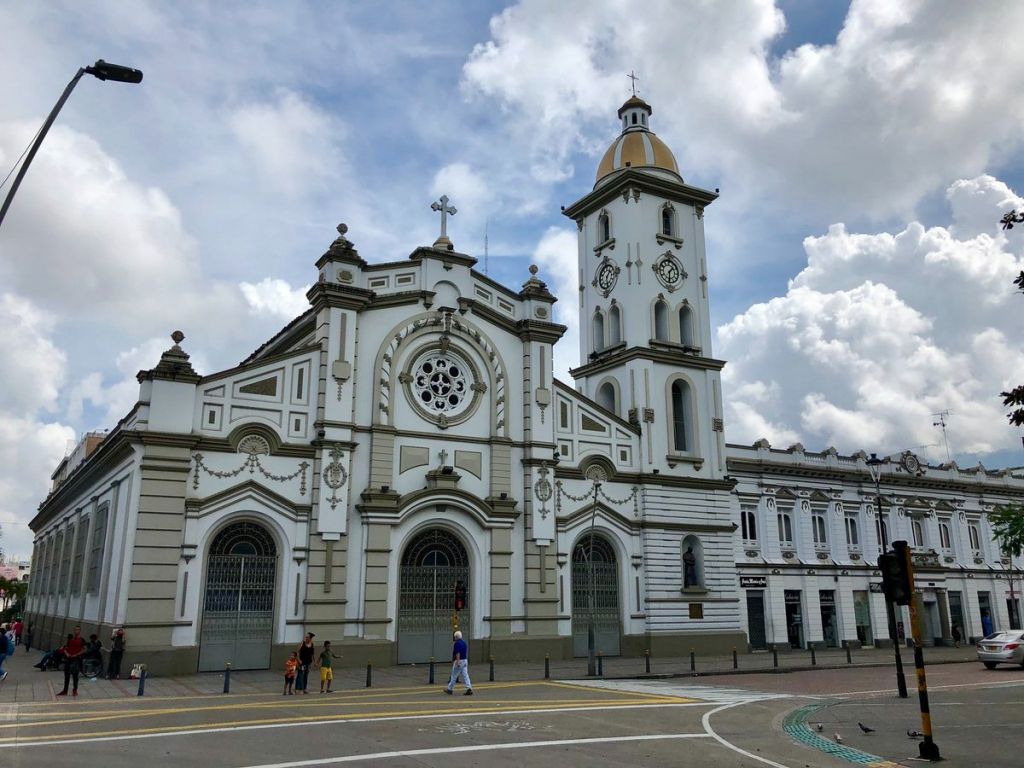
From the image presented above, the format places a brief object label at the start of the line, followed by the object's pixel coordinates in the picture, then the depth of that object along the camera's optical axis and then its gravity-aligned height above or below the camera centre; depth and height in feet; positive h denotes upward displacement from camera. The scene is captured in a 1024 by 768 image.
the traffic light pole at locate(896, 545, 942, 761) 42.65 -3.48
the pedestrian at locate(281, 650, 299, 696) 71.05 -4.06
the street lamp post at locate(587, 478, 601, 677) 88.79 +3.04
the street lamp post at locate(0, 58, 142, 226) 42.22 +26.95
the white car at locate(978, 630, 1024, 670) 96.53 -3.12
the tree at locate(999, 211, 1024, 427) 40.93 +10.53
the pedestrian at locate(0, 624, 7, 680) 80.23 -2.55
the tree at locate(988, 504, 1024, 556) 76.83 +8.13
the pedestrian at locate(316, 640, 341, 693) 73.26 -3.77
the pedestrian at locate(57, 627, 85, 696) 71.15 -3.00
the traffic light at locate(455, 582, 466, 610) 99.88 +2.80
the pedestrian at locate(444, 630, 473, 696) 69.51 -3.36
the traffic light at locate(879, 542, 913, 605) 46.70 +2.33
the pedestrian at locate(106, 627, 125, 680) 82.69 -3.18
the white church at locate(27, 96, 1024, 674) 91.25 +15.98
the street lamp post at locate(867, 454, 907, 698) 69.77 -4.09
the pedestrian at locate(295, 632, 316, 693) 72.54 -3.64
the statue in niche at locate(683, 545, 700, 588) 121.60 +6.93
